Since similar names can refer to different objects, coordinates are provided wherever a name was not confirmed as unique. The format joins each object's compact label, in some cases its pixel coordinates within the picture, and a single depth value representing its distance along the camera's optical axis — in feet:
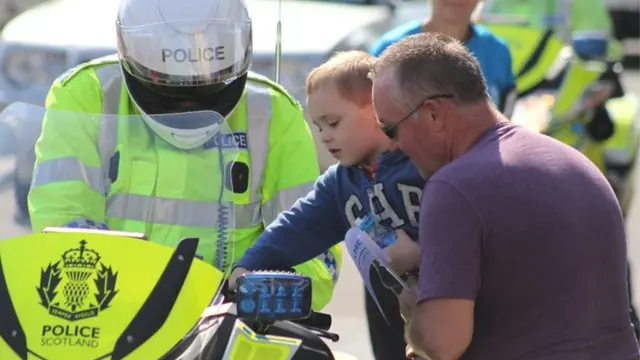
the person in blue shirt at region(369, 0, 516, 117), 37.99
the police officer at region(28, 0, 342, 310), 24.41
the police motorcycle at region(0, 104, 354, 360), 19.97
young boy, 24.76
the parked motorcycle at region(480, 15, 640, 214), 54.39
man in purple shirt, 19.62
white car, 57.41
